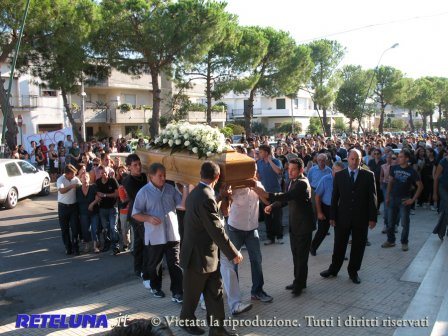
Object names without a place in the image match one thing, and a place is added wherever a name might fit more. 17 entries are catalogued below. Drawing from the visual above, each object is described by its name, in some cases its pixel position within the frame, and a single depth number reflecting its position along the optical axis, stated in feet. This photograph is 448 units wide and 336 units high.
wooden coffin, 17.44
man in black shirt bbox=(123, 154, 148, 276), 22.03
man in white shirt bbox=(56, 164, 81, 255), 27.30
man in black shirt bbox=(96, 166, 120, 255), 27.43
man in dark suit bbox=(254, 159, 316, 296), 19.07
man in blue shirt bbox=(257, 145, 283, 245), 28.71
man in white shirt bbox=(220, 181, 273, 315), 18.30
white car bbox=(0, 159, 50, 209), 43.86
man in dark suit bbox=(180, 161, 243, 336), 14.42
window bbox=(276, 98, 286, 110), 224.61
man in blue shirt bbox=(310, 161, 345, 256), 25.46
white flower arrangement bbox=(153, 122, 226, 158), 18.80
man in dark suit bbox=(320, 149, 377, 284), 20.90
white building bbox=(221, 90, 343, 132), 222.28
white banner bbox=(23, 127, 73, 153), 72.72
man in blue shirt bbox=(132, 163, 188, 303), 18.35
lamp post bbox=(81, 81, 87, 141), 84.76
